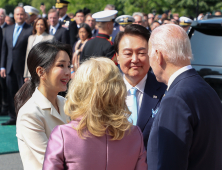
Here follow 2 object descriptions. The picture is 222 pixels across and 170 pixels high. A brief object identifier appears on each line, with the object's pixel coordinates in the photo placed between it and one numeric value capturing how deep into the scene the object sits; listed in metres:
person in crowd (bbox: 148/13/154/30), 14.06
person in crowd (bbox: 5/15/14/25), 11.85
